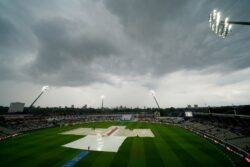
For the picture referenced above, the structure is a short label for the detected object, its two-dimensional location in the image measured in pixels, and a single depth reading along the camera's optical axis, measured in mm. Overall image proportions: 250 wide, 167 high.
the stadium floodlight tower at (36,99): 98233
